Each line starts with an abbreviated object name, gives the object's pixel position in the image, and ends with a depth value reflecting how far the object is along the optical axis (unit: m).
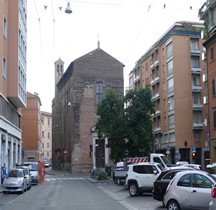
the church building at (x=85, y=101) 56.18
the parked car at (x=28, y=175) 27.09
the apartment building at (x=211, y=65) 33.60
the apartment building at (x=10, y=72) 30.71
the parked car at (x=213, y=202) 8.42
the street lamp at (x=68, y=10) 14.28
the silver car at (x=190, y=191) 11.67
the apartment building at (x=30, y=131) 67.83
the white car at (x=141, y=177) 19.61
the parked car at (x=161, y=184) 14.55
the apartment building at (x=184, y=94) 51.04
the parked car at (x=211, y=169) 16.55
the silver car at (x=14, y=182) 23.45
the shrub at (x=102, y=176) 34.97
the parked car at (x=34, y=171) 32.57
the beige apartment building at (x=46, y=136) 107.96
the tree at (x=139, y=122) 38.46
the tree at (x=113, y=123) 38.49
